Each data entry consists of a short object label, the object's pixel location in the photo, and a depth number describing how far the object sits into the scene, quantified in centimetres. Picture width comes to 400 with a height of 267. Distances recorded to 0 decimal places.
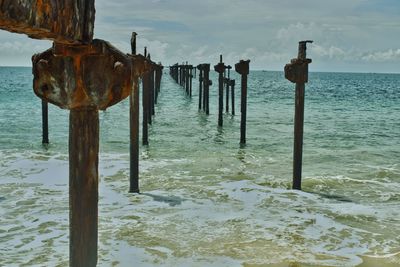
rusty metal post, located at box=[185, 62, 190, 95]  3825
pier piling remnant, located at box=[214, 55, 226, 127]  2034
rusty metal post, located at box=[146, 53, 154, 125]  2202
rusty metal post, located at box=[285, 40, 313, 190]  929
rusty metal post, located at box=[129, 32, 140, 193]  924
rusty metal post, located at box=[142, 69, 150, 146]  1380
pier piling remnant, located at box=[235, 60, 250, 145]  1576
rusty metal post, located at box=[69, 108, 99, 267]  320
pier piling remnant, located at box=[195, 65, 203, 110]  3012
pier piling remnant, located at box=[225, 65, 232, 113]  2877
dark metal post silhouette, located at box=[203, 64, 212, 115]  2458
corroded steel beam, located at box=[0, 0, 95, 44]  166
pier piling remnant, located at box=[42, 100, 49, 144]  1570
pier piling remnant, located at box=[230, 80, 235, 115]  2876
